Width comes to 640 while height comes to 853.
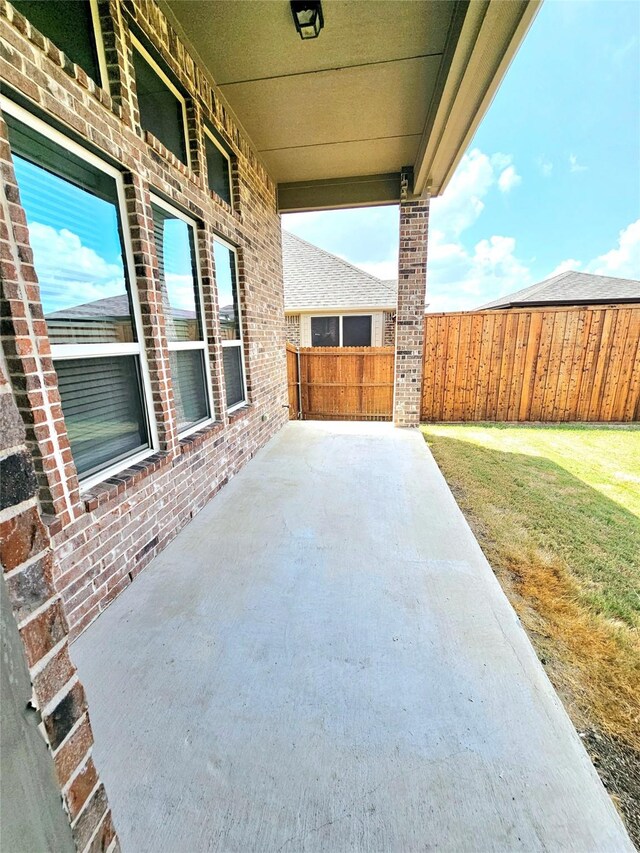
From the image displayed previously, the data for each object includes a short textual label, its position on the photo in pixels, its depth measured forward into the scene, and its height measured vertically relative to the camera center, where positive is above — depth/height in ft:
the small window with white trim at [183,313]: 8.55 +0.81
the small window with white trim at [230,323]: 11.70 +0.70
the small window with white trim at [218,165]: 10.55 +5.59
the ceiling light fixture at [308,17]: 7.30 +6.86
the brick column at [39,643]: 1.96 -1.77
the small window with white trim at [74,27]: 5.46 +5.22
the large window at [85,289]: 5.50 +1.00
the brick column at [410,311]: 16.26 +1.42
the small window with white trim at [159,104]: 7.55 +5.54
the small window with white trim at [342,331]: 33.27 +1.01
